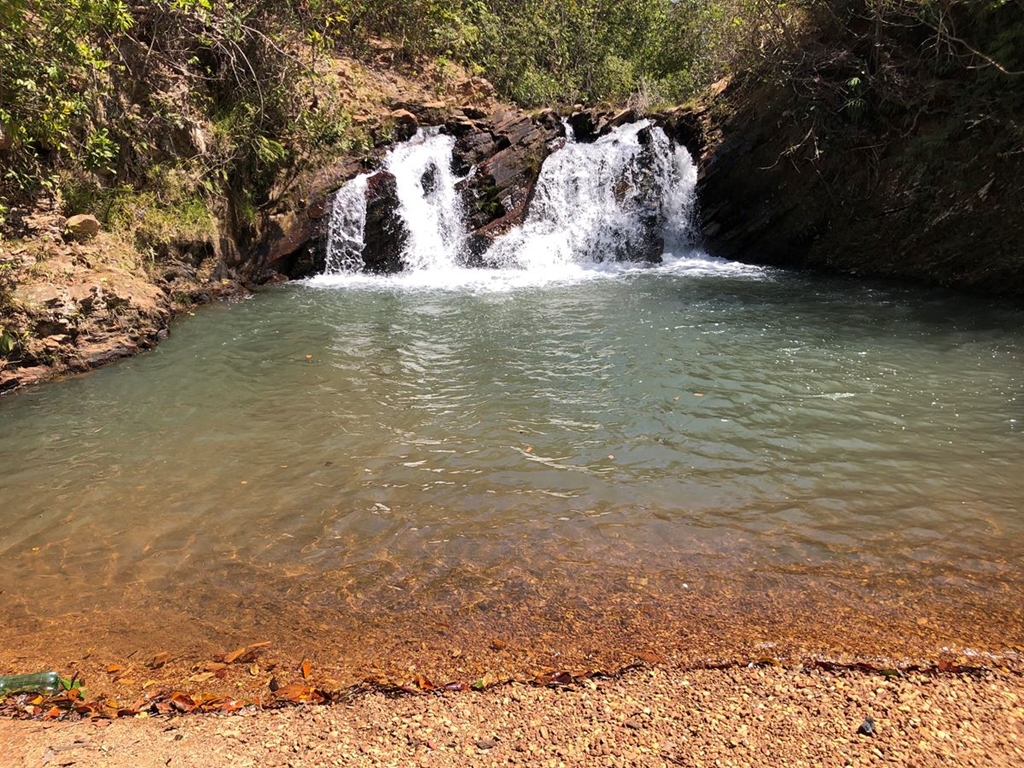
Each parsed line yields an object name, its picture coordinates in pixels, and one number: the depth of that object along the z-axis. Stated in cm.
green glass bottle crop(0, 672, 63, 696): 313
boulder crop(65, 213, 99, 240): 1007
